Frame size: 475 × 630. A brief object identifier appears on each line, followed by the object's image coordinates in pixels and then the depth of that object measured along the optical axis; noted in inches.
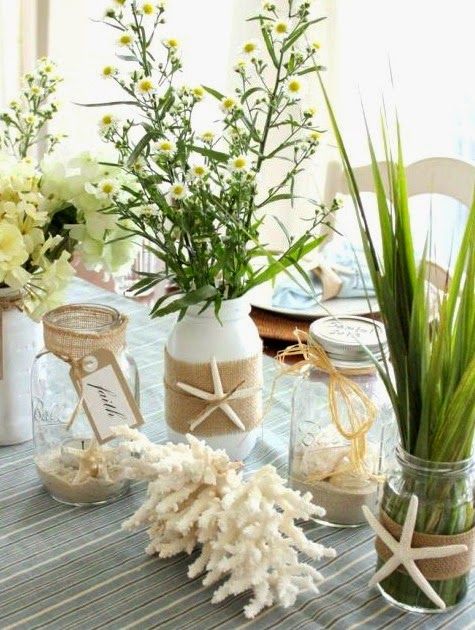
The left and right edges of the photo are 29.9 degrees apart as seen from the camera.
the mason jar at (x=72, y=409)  35.2
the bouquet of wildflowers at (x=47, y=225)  35.8
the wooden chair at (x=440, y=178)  62.2
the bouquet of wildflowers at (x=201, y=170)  33.0
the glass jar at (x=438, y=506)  28.8
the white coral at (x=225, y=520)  29.6
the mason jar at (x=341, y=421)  33.6
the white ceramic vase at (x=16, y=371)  38.8
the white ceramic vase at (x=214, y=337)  36.3
